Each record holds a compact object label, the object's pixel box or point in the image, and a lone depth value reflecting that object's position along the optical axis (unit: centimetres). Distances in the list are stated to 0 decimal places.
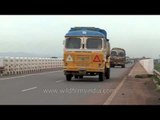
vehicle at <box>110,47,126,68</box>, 7175
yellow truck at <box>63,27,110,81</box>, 2794
